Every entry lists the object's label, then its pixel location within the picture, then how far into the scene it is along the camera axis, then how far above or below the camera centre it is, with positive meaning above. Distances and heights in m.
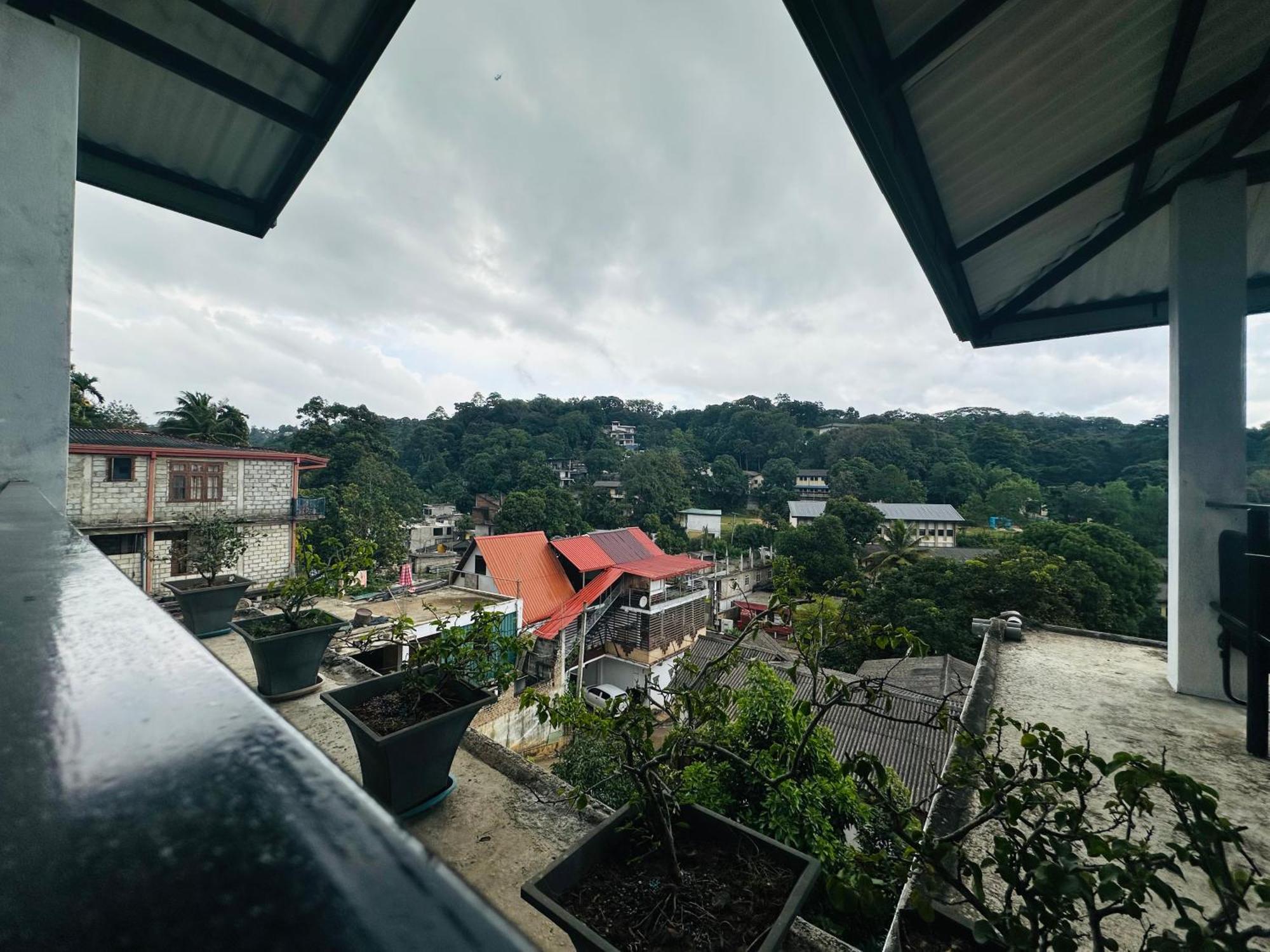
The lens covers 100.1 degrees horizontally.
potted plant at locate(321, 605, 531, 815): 1.54 -0.74
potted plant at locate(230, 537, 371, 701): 2.17 -0.67
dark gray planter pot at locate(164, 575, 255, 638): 2.91 -0.74
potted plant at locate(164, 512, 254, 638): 2.93 -0.79
